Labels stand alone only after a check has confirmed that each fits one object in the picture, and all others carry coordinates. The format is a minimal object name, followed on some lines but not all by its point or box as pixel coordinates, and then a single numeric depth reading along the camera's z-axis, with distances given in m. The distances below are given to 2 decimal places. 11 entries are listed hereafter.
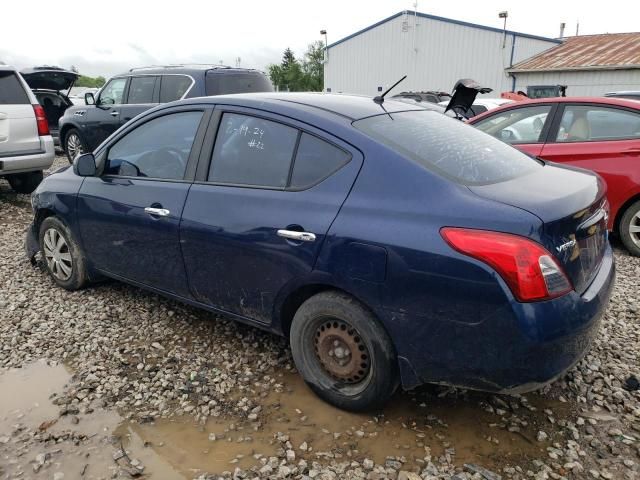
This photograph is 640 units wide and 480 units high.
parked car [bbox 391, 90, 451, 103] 15.53
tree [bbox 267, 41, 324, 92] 62.53
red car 4.99
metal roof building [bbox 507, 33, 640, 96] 21.94
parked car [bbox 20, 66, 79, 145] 11.09
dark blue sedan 2.17
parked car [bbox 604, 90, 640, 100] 8.24
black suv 7.88
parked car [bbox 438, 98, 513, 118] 11.84
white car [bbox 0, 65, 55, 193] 6.82
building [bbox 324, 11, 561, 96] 25.61
